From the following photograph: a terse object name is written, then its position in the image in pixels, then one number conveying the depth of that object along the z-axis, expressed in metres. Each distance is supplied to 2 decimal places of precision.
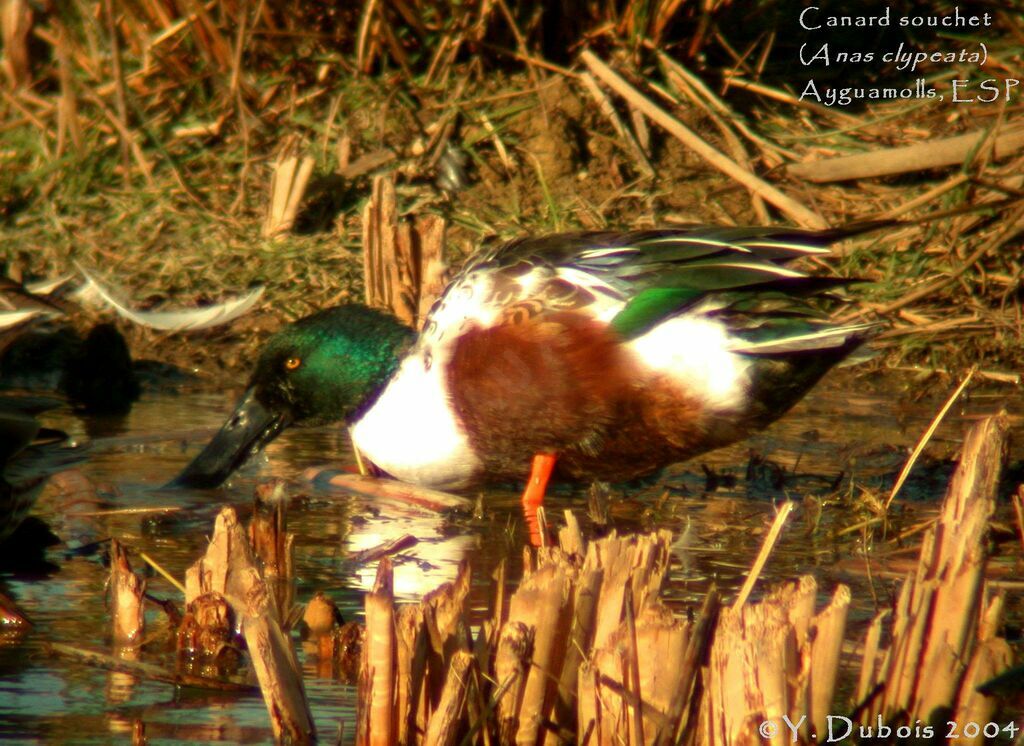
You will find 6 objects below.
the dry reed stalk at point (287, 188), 11.84
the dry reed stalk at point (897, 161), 11.63
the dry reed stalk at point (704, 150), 11.59
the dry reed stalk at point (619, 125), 12.41
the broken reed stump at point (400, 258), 9.90
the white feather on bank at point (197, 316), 11.37
